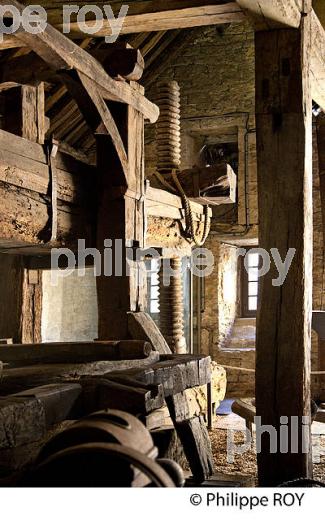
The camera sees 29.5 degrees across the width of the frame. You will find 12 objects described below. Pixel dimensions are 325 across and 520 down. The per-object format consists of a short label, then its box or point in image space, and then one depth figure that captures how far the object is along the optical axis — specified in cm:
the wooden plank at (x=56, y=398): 209
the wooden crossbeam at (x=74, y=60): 309
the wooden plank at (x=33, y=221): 337
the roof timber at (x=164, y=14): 316
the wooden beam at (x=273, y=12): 280
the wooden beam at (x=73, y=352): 318
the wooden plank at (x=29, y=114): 358
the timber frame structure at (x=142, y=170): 284
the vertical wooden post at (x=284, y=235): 280
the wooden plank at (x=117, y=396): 226
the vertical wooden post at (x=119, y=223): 394
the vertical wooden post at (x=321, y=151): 600
